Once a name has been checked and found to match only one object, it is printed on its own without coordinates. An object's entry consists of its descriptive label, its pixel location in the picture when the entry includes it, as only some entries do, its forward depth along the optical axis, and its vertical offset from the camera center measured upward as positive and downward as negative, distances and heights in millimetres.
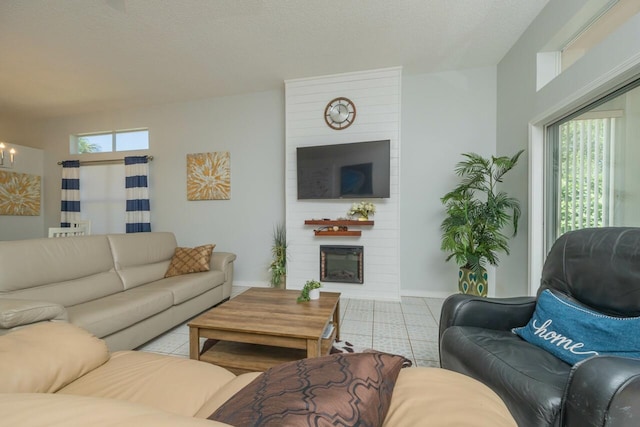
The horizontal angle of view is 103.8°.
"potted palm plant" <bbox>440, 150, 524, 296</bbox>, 2598 -174
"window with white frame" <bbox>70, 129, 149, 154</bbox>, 4359 +1216
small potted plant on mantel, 3252 -15
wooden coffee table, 1554 -765
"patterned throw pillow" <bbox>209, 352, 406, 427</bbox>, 400 -344
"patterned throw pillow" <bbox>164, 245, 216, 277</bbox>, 2904 -610
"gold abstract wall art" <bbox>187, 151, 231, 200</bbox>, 3986 +531
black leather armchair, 792 -609
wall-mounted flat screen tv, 3170 +502
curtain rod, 4387 +834
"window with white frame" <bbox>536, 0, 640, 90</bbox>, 1725 +1391
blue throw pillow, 1059 -573
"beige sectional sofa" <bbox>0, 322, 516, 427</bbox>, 333 -467
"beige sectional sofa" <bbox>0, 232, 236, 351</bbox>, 1729 -632
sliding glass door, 1584 +314
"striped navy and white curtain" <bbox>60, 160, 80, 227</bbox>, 4441 +303
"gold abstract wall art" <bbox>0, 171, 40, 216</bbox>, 4301 +273
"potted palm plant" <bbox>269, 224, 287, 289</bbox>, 3525 -777
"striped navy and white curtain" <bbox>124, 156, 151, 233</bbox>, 4133 +231
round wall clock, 3344 +1283
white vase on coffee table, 2102 -713
